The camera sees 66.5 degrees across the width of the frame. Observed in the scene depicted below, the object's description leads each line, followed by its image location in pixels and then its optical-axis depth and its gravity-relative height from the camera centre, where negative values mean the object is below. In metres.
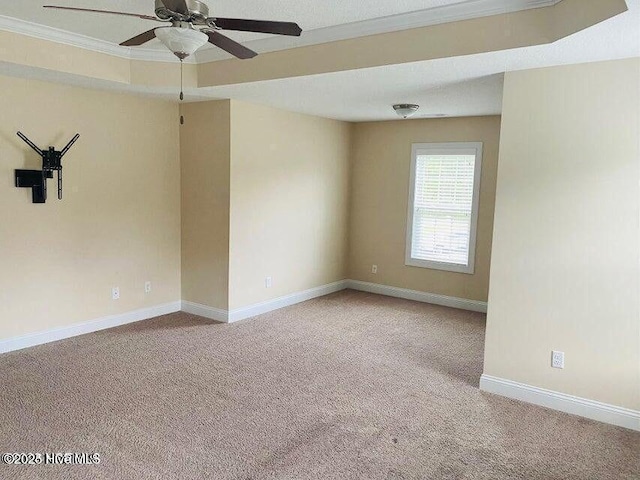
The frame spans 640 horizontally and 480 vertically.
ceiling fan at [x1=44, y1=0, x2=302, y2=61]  2.19 +0.77
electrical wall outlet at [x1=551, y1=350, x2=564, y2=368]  3.27 -1.04
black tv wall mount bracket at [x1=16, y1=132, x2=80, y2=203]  4.07 +0.09
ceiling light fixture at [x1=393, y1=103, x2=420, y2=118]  4.76 +0.88
